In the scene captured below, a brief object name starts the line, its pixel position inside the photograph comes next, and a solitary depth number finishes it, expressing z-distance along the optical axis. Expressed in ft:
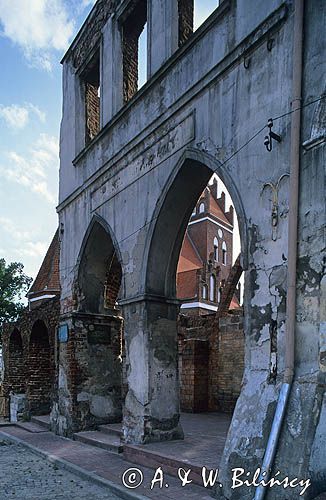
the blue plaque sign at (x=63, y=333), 35.32
